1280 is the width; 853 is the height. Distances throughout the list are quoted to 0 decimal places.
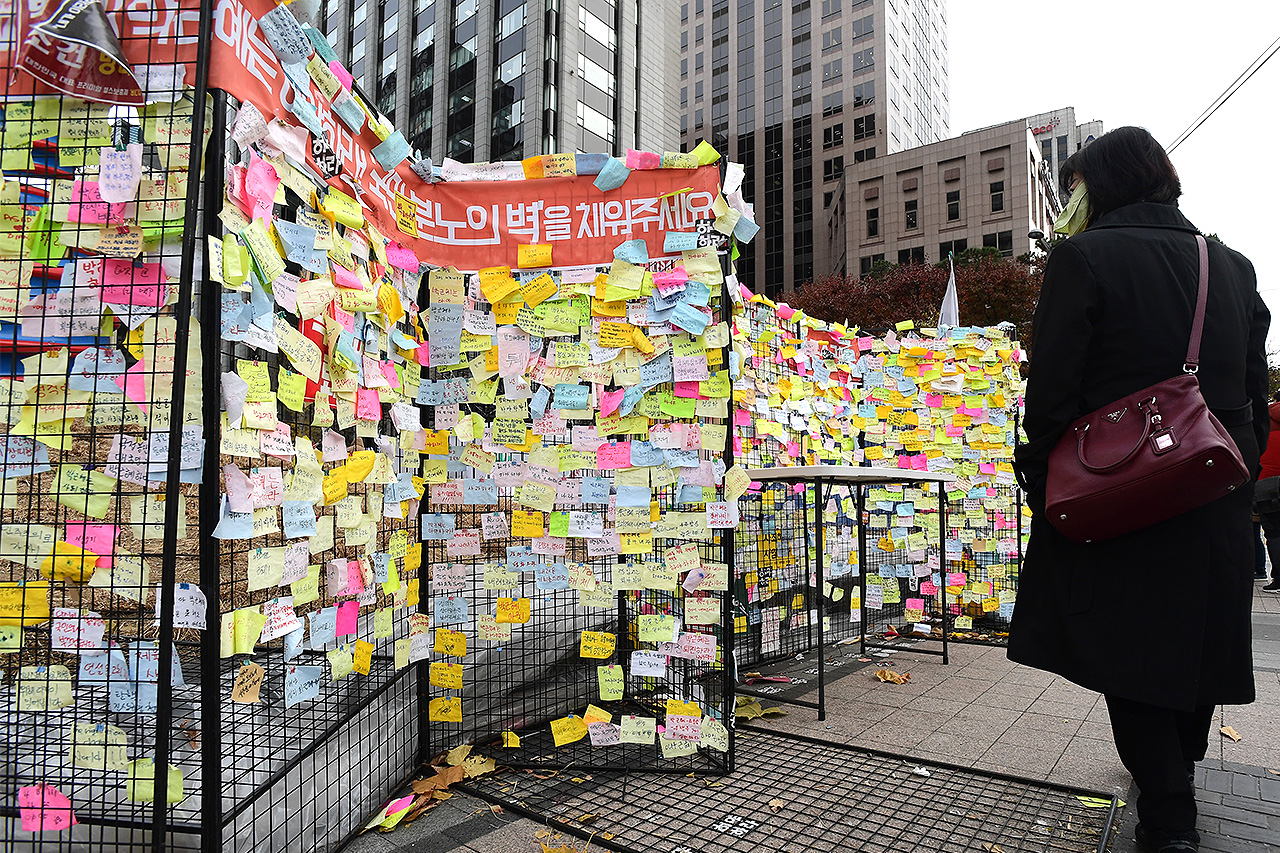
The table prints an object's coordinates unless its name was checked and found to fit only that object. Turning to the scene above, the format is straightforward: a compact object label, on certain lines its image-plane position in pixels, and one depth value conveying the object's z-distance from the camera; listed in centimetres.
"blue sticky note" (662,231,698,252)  328
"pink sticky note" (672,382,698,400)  328
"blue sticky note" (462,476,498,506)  340
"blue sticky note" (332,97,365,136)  272
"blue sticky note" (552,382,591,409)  333
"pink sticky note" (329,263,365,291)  262
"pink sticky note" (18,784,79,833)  200
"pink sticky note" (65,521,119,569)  202
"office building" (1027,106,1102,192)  7069
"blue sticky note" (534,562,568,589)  333
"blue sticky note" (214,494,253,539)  201
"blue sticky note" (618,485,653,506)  325
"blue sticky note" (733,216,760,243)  331
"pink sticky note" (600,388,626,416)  327
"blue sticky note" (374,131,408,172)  306
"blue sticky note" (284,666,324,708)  232
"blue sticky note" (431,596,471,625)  339
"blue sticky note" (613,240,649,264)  332
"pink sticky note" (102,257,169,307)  206
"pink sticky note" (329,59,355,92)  268
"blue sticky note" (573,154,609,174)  341
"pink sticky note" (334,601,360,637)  264
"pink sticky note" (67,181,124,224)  208
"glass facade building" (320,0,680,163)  2691
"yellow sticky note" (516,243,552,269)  343
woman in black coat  217
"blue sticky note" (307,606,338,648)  247
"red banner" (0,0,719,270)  309
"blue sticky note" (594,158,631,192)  340
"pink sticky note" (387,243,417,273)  316
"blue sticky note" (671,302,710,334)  322
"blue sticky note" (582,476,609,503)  330
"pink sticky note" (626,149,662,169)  338
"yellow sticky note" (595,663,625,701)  327
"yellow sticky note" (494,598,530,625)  339
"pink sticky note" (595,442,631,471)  327
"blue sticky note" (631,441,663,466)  327
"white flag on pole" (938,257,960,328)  710
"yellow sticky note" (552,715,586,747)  331
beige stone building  4278
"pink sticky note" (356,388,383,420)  279
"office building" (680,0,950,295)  5497
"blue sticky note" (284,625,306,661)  228
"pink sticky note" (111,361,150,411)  206
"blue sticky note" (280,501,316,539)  231
